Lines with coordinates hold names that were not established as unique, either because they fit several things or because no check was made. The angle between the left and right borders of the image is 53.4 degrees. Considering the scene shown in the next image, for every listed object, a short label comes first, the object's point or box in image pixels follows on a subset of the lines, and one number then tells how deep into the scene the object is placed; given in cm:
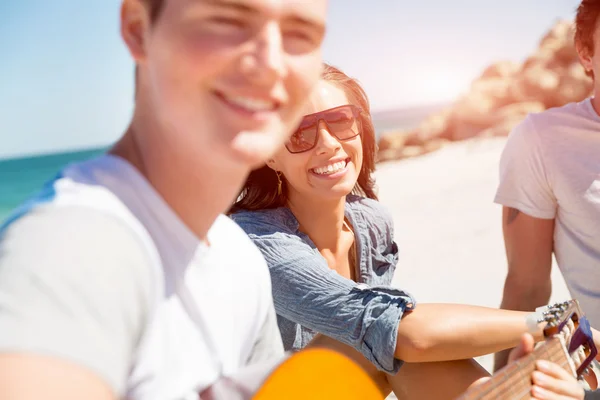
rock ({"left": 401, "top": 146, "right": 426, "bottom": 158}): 1793
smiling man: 67
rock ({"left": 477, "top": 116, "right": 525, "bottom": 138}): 1736
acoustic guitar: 138
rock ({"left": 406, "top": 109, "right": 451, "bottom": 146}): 2014
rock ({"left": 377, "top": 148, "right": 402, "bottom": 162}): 1794
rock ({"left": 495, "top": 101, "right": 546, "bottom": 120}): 1981
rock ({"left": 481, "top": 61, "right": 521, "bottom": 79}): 2524
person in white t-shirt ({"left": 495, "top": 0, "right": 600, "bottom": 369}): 244
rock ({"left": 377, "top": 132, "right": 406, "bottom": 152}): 1953
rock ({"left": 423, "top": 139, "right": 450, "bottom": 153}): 1867
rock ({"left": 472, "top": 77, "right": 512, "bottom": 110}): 2319
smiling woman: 171
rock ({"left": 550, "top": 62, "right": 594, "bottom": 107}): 1931
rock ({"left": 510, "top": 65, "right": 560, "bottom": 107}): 2070
